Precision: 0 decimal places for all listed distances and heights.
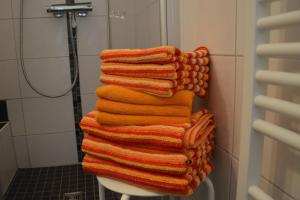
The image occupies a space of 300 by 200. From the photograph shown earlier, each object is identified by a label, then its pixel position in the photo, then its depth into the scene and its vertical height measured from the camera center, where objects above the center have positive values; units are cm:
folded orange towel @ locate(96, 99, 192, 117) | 69 -13
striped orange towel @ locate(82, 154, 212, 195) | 65 -29
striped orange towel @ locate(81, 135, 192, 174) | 64 -24
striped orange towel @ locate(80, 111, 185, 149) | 64 -19
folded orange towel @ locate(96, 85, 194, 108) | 69 -10
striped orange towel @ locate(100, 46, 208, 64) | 66 +1
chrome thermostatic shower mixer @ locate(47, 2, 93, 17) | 193 +36
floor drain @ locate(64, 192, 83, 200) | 166 -81
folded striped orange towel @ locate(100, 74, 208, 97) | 66 -7
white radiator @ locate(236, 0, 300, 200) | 43 -7
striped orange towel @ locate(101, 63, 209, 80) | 66 -3
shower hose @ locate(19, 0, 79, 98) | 198 +4
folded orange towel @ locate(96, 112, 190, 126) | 69 -15
